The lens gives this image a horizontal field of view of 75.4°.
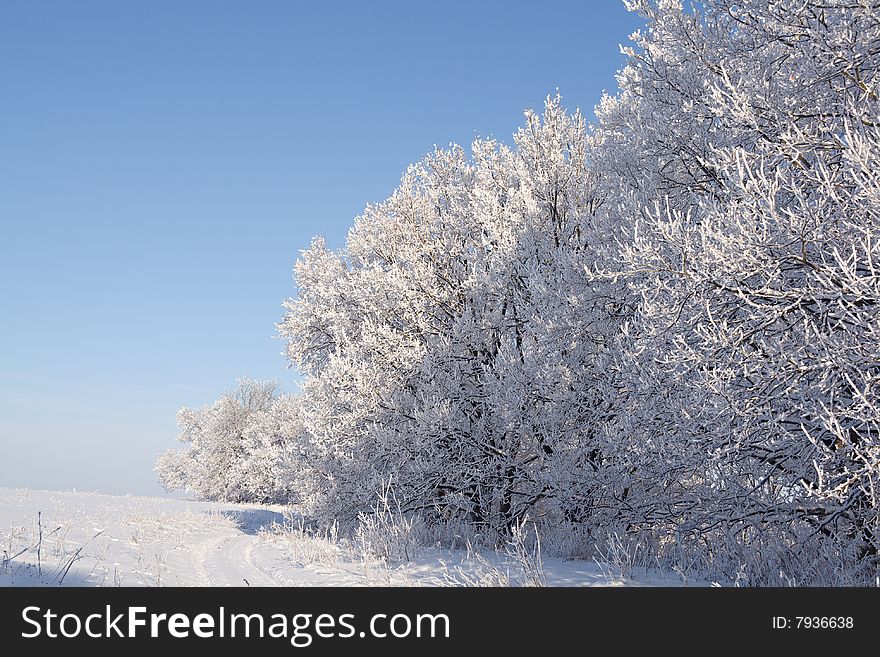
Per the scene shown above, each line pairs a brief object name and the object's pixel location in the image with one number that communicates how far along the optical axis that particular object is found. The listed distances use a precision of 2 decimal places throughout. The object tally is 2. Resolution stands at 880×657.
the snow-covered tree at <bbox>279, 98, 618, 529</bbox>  9.55
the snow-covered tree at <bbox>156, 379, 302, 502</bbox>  30.00
